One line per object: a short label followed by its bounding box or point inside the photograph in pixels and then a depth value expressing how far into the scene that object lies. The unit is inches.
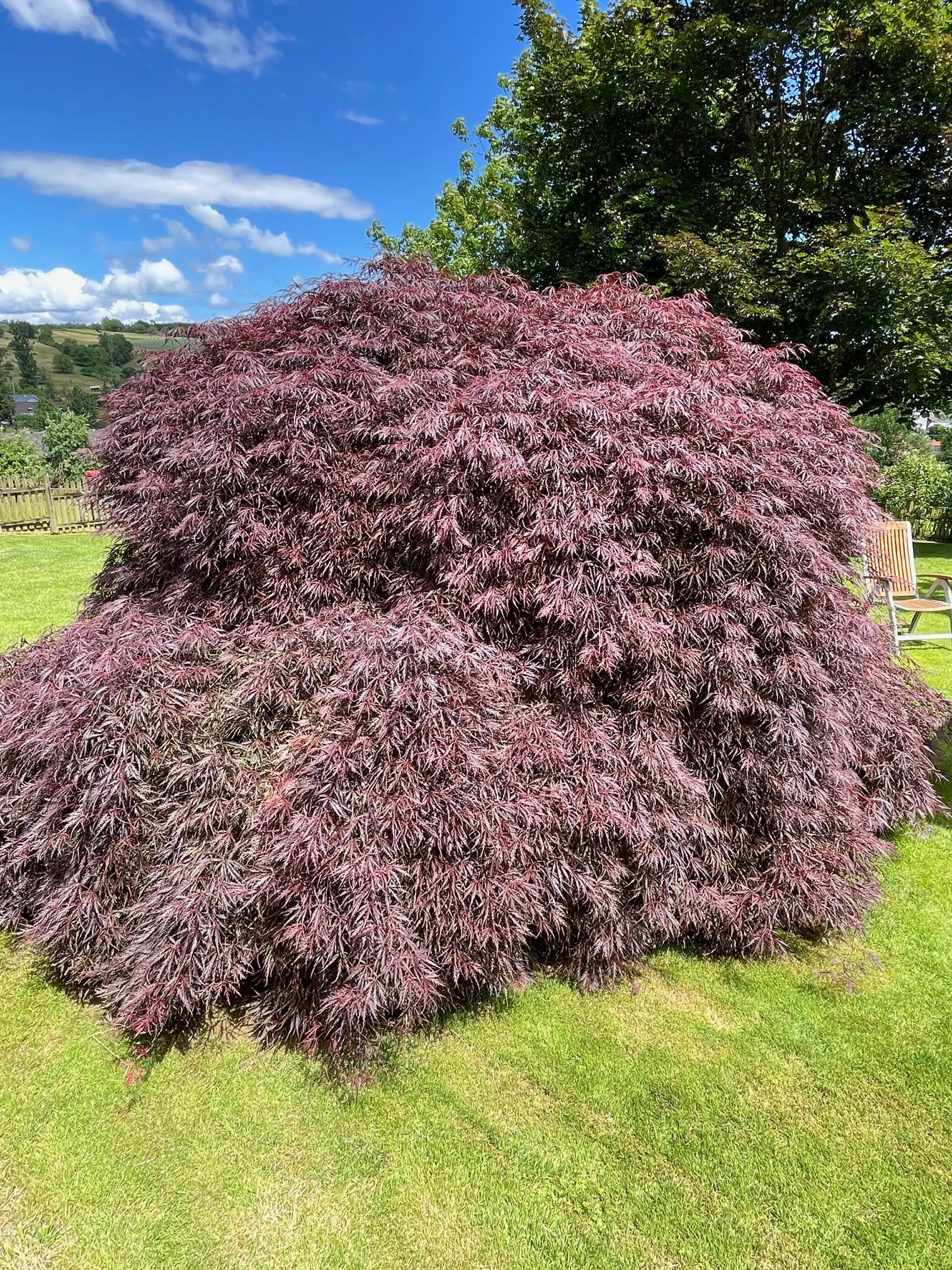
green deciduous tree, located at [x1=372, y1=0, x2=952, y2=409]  255.1
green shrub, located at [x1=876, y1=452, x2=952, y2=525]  569.0
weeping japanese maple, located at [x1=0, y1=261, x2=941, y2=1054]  87.7
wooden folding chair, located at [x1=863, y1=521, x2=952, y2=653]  234.7
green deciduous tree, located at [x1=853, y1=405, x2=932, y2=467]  747.4
